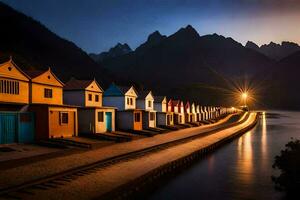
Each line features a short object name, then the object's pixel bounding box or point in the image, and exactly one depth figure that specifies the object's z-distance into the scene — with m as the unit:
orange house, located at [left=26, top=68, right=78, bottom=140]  35.94
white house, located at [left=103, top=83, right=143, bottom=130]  56.59
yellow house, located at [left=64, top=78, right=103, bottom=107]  48.44
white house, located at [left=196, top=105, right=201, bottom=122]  105.43
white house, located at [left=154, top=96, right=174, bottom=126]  74.06
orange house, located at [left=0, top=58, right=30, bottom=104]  33.94
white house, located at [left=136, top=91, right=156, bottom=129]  64.31
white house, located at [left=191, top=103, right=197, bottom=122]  98.96
